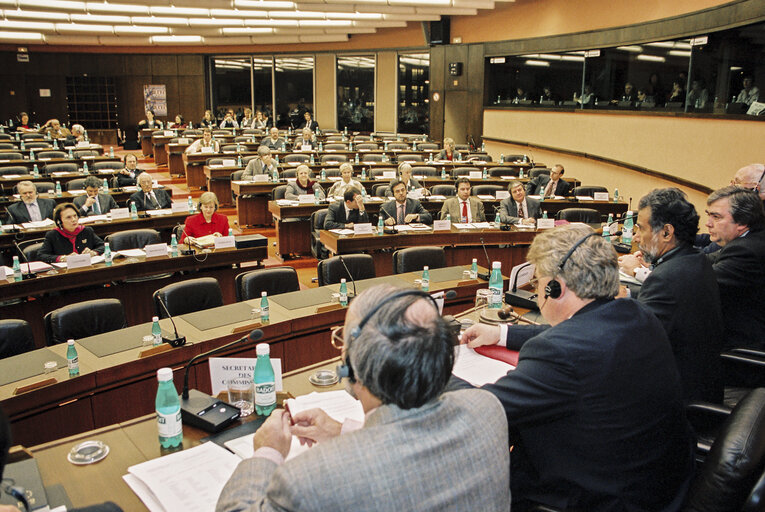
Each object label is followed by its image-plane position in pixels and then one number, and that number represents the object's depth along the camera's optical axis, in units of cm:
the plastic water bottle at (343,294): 391
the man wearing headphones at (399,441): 114
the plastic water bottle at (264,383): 221
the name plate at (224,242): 559
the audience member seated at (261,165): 943
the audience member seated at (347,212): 654
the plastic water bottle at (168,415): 204
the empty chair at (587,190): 862
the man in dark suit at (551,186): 854
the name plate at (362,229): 628
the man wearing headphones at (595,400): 166
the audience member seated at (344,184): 783
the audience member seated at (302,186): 795
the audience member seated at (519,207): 693
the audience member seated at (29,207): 668
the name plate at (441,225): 642
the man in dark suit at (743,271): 303
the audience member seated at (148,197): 731
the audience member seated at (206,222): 603
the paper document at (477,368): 242
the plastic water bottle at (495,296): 346
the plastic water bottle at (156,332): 322
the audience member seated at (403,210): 673
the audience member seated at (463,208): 704
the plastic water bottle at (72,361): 284
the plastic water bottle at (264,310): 361
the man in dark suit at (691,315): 236
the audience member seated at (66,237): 533
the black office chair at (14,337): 317
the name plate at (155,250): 522
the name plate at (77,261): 489
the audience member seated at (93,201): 708
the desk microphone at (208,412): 216
